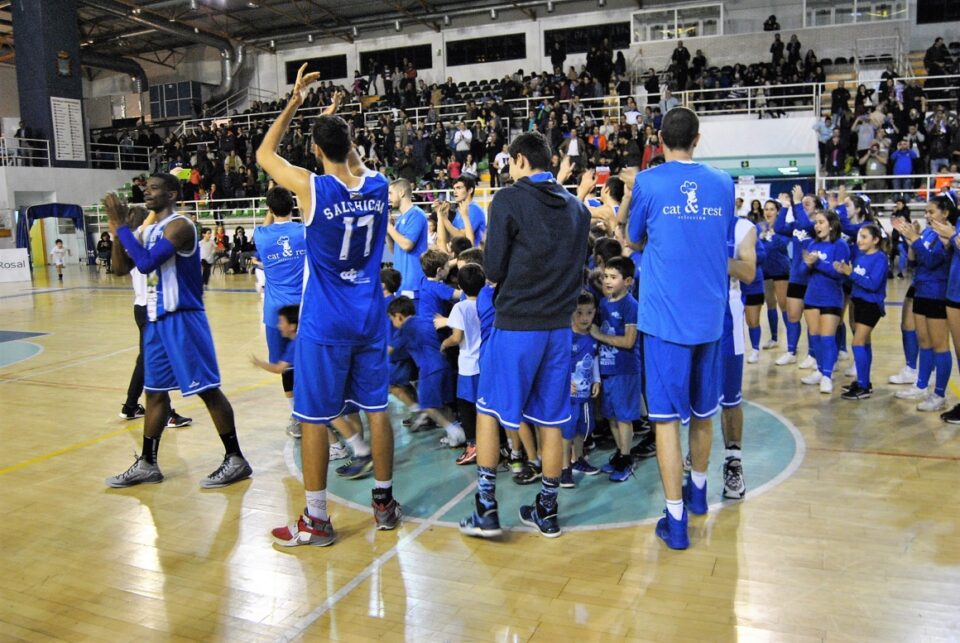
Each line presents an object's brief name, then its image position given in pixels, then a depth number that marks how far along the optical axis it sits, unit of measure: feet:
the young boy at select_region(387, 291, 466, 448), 18.10
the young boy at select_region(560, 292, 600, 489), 15.35
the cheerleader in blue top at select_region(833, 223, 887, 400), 21.75
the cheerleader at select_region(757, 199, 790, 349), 27.78
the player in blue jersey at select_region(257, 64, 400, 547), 12.11
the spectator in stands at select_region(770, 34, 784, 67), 73.79
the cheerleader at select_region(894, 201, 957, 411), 19.84
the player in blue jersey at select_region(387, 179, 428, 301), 20.81
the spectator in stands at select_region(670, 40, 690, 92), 74.49
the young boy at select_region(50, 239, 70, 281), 75.09
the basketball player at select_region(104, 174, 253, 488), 15.47
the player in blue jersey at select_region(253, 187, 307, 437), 17.29
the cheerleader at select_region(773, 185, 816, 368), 24.94
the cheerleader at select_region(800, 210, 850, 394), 22.56
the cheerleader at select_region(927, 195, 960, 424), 19.01
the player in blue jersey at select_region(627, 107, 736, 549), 11.98
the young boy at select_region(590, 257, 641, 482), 15.51
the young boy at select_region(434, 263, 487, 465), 15.94
